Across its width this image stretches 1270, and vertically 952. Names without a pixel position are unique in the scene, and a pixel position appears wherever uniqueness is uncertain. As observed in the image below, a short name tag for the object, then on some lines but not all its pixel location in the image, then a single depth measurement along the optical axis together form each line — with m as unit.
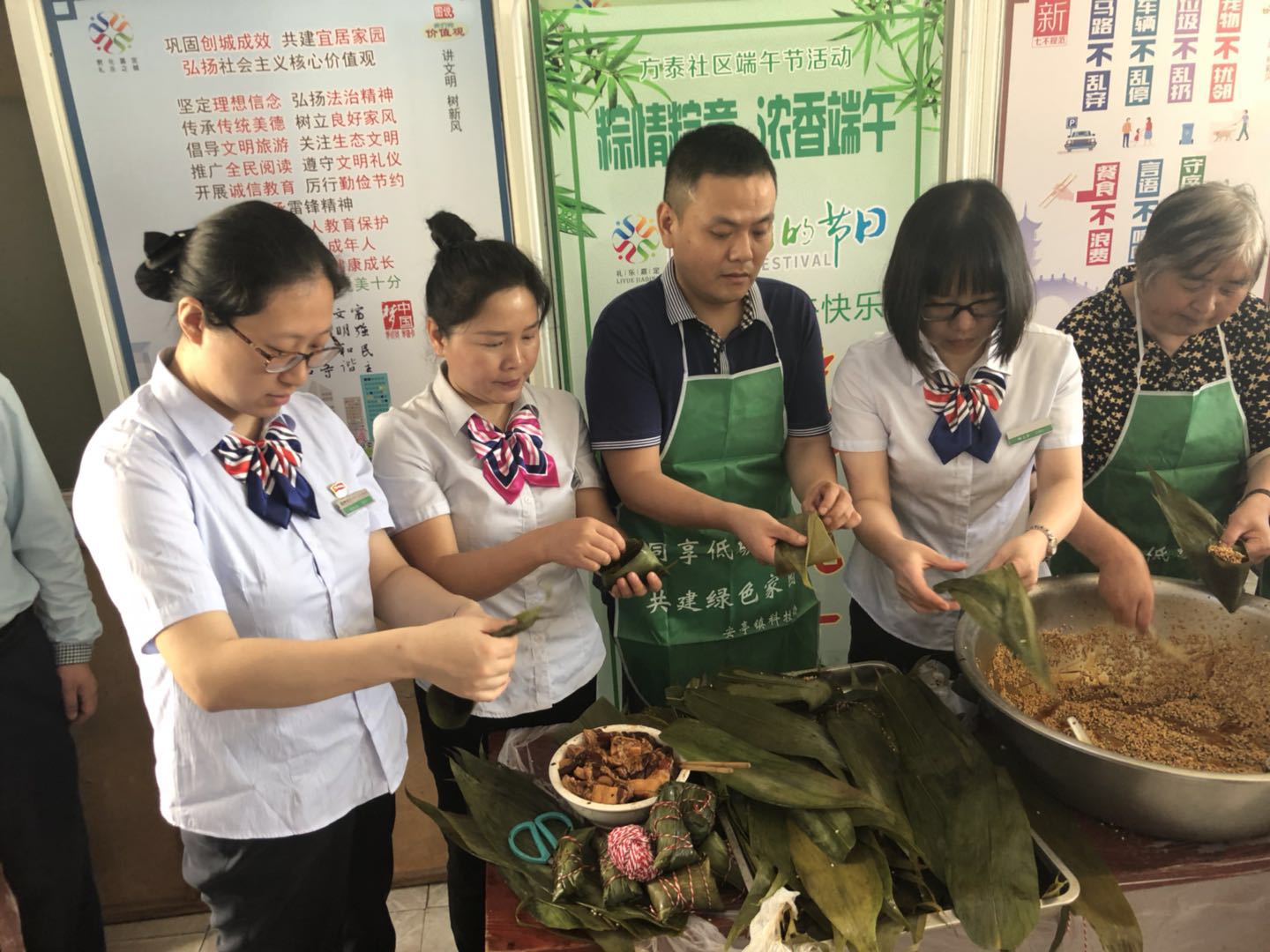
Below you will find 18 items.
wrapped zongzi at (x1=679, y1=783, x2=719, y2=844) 1.24
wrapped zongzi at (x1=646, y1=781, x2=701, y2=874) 1.18
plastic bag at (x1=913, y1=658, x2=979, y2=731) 1.52
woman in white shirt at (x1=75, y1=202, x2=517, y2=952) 1.18
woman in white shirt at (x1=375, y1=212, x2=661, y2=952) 1.61
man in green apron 1.66
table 1.18
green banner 2.20
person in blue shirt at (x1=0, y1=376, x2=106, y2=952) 1.84
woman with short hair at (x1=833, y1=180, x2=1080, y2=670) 1.51
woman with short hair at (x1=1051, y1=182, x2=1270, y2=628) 1.62
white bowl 1.24
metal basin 1.12
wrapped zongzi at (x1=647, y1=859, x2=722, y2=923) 1.15
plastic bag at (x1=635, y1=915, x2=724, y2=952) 1.14
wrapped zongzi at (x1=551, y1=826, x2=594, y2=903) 1.18
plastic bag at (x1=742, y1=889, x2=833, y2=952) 1.05
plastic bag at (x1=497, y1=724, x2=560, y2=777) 1.49
